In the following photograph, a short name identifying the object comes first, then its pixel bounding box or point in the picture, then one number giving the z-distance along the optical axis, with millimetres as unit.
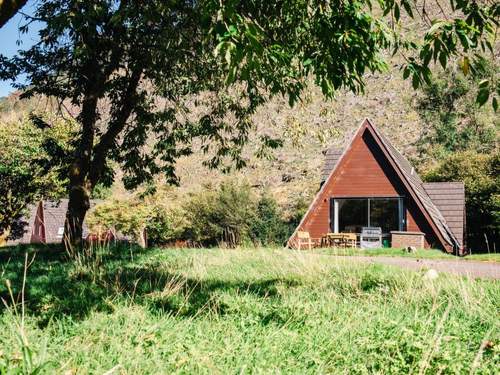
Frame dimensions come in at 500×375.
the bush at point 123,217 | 32625
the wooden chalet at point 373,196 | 22875
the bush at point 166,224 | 32812
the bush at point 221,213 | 30047
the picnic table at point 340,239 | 22641
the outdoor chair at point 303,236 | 22734
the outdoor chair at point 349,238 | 22634
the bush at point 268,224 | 29241
